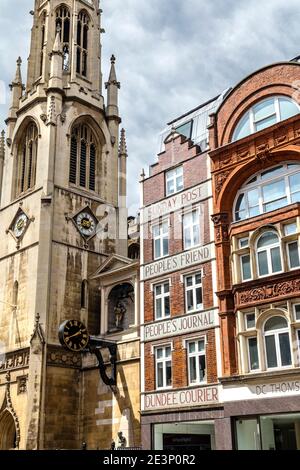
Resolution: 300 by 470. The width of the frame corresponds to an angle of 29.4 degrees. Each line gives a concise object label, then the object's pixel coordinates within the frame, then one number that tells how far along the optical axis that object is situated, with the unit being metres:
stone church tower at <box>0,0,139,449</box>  37.34
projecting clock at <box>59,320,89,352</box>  35.38
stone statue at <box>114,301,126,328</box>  39.53
